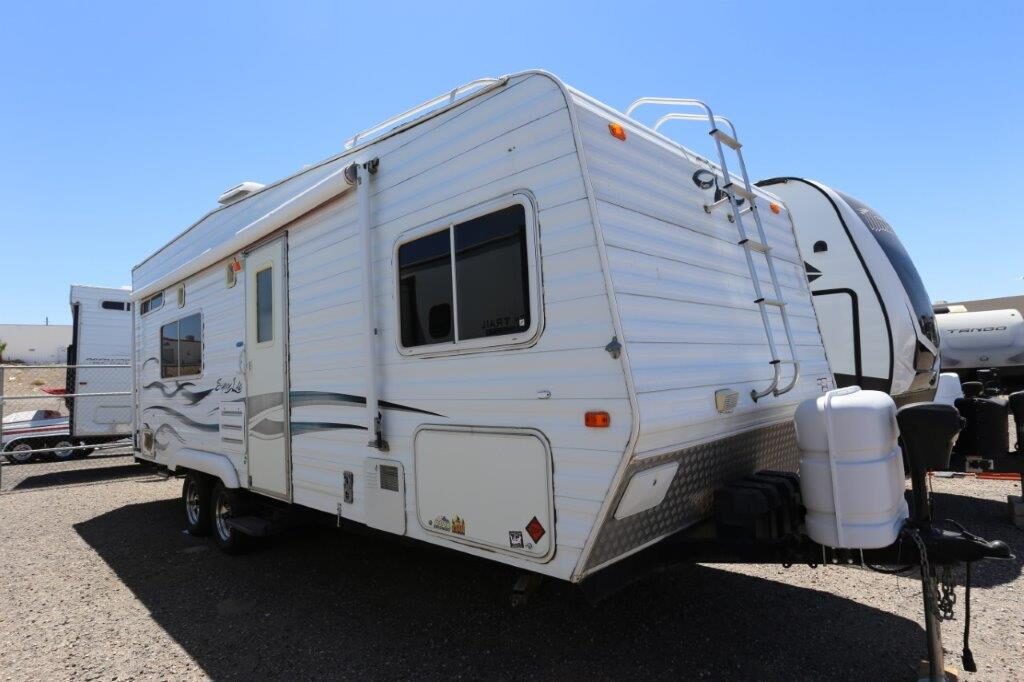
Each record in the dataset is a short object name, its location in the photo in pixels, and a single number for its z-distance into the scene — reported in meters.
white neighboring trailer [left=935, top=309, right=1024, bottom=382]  13.91
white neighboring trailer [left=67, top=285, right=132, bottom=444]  11.35
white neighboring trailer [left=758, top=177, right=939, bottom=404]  5.67
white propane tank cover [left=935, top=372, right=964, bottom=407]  7.30
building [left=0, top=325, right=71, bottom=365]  44.53
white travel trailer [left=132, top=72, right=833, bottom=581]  2.63
